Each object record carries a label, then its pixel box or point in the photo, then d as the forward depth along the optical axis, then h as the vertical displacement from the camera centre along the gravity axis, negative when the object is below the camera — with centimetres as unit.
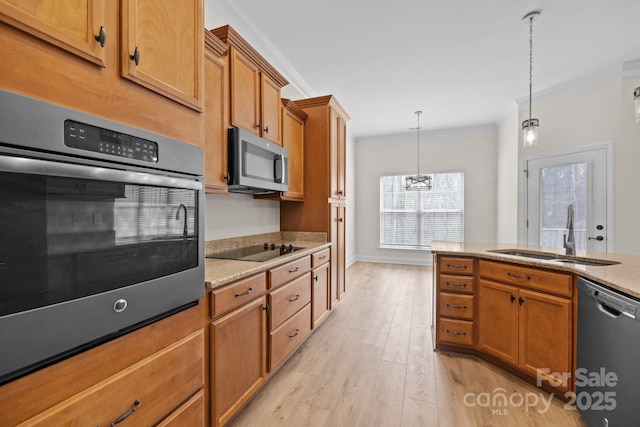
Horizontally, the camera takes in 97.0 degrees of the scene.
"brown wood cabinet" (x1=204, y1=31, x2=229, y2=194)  184 +66
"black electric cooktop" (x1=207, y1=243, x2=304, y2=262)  215 -35
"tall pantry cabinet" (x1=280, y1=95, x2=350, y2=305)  324 +37
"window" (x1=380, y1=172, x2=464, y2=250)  604 +0
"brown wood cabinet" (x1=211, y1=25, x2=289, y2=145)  206 +100
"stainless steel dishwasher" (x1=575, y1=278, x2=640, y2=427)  130 -75
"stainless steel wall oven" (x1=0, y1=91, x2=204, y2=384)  72 -6
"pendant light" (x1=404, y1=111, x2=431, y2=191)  486 +51
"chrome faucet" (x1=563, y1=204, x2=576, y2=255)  227 -21
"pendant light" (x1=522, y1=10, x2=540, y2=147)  251 +76
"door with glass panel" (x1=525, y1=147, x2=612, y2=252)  356 +21
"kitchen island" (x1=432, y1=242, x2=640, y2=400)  183 -68
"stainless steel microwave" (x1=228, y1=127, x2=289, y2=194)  204 +38
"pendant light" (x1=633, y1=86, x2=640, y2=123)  183 +72
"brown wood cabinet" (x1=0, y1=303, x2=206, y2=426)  78 -57
